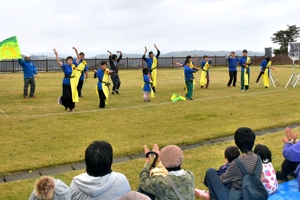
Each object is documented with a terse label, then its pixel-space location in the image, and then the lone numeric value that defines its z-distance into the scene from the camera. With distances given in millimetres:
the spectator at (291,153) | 4791
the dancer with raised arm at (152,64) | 15328
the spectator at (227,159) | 4461
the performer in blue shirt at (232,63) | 17308
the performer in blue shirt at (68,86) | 10728
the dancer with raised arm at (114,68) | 15047
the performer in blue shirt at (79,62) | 11742
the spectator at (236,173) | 3929
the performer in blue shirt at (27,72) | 13641
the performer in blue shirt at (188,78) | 13234
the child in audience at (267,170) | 4592
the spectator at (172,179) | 3346
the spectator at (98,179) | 3125
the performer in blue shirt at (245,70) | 15992
